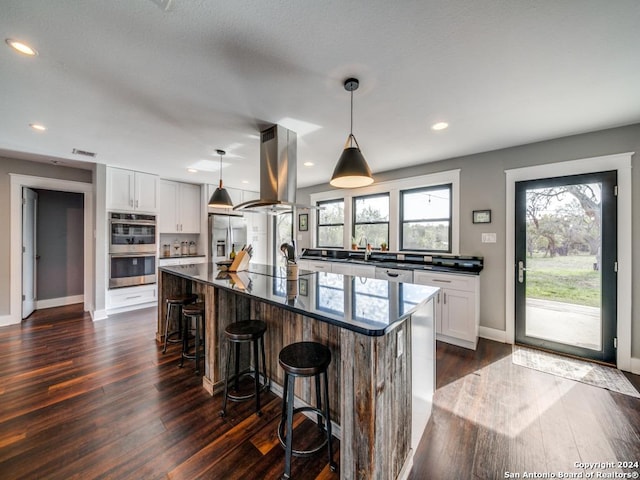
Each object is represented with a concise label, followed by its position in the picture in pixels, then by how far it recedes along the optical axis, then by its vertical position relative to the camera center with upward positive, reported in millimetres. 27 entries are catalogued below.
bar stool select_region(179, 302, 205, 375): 2457 -894
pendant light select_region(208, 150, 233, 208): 3324 +550
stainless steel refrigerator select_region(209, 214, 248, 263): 5359 +129
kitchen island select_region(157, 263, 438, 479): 1148 -660
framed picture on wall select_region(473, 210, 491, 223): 3347 +342
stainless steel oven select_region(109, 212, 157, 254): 4188 +119
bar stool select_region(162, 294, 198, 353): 2771 -733
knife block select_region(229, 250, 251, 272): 2756 -249
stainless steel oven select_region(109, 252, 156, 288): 4191 -524
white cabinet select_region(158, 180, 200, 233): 4992 +685
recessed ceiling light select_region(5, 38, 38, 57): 1493 +1198
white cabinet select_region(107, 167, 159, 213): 4188 +882
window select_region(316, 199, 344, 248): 5227 +340
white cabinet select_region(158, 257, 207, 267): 4871 -427
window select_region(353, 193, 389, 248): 4551 +409
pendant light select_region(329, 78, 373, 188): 1845 +573
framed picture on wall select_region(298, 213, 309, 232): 5832 +437
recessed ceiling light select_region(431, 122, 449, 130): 2568 +1227
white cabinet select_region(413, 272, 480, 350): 3039 -849
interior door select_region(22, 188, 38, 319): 3902 -184
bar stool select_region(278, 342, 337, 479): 1347 -724
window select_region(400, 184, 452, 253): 3845 +357
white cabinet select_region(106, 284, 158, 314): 4184 -1042
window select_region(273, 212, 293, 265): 6447 +217
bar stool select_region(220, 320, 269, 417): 1849 -761
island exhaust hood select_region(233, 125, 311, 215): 2652 +786
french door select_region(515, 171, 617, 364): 2646 -272
